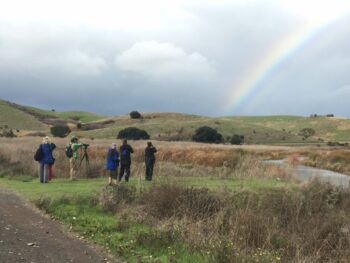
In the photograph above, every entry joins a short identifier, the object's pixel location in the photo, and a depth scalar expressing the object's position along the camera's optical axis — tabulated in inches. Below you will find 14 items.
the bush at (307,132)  5993.1
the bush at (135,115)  5567.4
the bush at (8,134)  3244.1
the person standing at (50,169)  876.4
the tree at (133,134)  3863.2
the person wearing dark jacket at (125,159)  849.2
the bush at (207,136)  3789.4
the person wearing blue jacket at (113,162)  818.8
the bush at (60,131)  4313.0
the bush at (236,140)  3842.5
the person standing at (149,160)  868.1
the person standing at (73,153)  893.8
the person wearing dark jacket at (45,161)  856.3
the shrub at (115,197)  606.2
